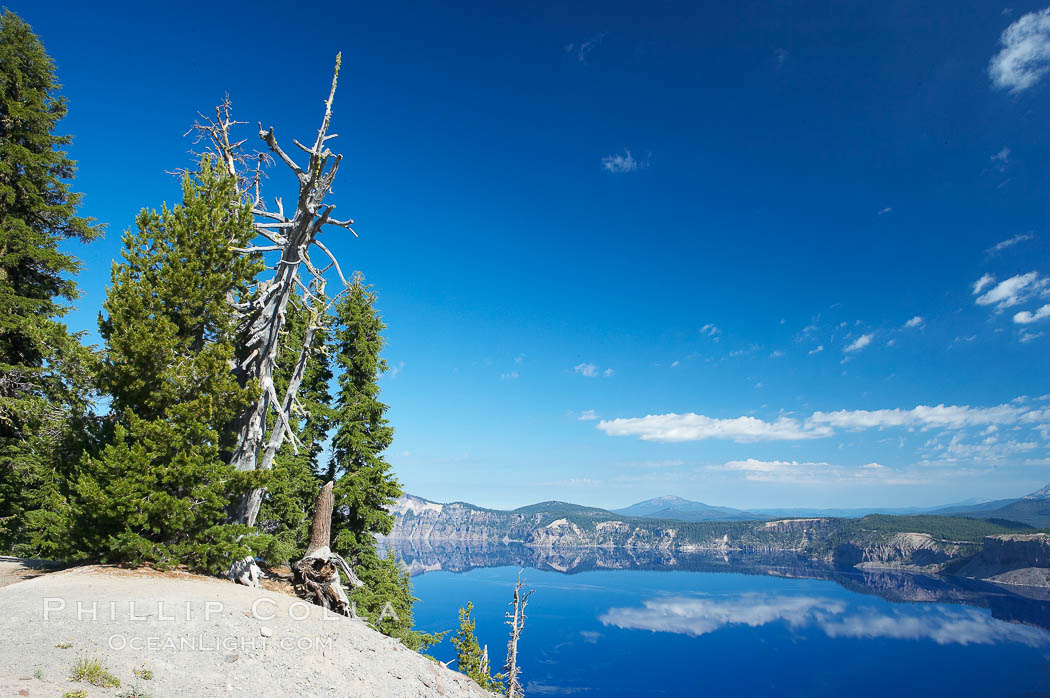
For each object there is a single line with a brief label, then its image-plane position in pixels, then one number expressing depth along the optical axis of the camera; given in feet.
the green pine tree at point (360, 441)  71.15
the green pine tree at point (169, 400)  34.53
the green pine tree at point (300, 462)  64.49
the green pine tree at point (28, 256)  47.32
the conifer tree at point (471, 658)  77.38
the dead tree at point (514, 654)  81.20
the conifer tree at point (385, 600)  67.97
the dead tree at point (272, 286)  45.21
